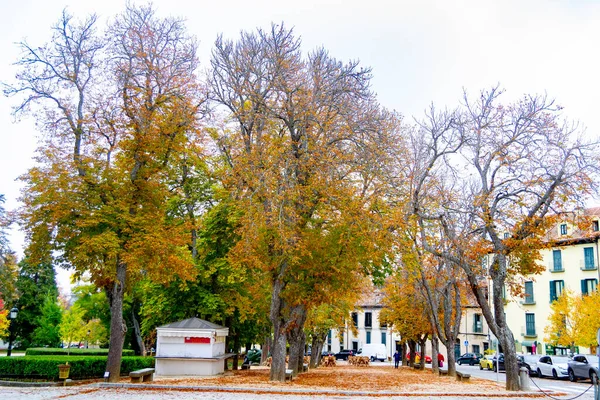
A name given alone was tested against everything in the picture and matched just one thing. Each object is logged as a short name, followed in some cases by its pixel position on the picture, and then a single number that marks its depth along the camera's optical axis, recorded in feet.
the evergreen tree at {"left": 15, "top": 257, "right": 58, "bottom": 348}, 183.42
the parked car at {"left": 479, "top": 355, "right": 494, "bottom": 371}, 156.62
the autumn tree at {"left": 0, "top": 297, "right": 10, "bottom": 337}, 138.21
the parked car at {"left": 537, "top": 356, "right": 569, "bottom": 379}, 110.83
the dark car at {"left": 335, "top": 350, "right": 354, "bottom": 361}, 234.76
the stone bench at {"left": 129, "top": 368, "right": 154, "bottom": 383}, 64.75
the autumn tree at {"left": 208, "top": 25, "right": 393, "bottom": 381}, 68.39
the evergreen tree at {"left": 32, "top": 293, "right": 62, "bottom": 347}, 181.78
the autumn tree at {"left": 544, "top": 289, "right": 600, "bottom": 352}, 135.85
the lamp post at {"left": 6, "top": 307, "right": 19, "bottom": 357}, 92.84
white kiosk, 79.51
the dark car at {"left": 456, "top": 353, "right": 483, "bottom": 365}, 194.49
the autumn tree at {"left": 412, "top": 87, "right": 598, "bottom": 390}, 65.16
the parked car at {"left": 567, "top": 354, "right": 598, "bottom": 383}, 101.00
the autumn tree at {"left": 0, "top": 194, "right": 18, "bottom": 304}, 104.83
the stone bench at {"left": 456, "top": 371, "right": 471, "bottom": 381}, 86.89
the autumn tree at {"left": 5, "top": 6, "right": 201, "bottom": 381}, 67.21
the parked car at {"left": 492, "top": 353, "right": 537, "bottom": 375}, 122.01
